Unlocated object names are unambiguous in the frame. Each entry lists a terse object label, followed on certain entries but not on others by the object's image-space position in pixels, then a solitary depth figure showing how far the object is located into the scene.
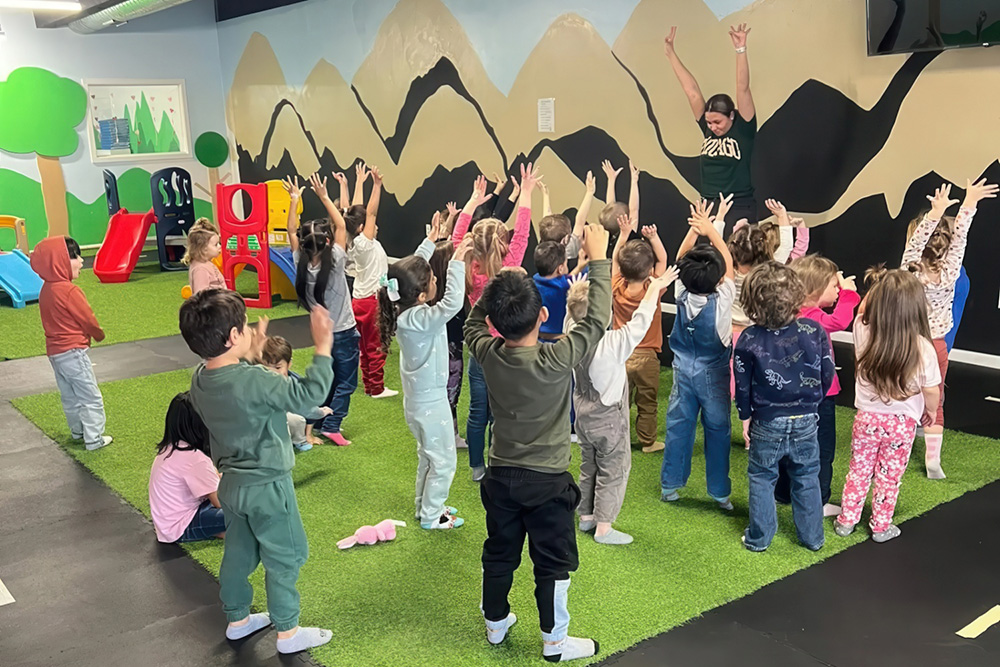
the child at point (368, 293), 5.39
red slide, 11.16
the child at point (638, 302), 4.07
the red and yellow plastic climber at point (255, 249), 9.32
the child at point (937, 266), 4.21
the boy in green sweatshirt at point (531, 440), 2.73
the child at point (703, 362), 3.72
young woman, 6.70
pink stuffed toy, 3.76
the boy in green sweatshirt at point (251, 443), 2.69
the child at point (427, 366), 3.52
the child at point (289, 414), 4.29
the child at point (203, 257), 5.61
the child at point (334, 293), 4.81
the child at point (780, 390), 3.36
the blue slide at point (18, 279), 9.77
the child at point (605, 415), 3.30
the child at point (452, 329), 3.89
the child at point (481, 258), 4.23
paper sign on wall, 8.73
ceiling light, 10.78
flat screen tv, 5.45
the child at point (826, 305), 3.79
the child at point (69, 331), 4.95
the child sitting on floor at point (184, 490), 3.83
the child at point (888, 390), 3.42
